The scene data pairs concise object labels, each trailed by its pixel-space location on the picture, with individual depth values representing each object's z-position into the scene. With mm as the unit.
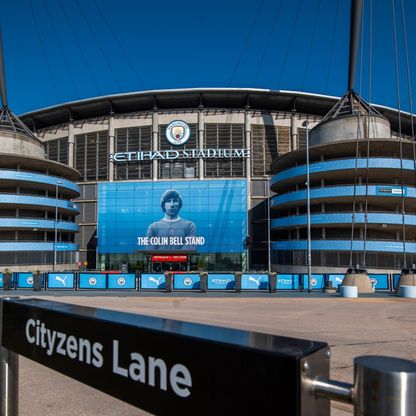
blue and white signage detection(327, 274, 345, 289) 29159
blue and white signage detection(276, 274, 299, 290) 28297
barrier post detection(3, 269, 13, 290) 29531
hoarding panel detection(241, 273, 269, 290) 28031
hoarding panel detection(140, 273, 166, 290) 28766
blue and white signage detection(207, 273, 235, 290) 28328
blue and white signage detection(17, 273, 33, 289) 29828
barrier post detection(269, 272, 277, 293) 27078
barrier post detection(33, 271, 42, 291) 28656
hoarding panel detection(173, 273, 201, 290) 28500
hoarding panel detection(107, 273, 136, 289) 28844
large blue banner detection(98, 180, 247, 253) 62750
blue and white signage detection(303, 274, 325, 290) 28781
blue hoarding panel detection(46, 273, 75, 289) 29391
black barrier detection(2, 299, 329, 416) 1287
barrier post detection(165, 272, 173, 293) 27484
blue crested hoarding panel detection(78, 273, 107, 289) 29033
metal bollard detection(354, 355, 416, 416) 1097
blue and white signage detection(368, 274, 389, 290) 28969
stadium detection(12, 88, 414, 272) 60031
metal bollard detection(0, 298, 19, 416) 2455
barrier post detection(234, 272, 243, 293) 27328
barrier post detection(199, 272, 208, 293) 27459
